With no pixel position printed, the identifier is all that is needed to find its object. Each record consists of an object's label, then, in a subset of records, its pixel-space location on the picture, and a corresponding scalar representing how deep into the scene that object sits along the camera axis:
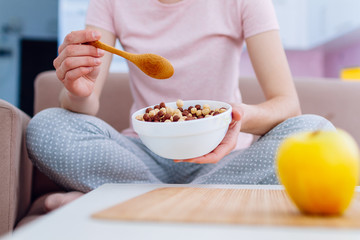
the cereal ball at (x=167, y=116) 0.70
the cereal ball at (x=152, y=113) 0.73
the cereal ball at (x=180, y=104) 0.81
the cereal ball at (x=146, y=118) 0.71
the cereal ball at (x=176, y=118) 0.68
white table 0.36
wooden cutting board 0.41
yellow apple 0.42
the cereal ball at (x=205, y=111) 0.72
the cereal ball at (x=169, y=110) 0.75
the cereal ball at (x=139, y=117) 0.72
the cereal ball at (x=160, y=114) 0.72
